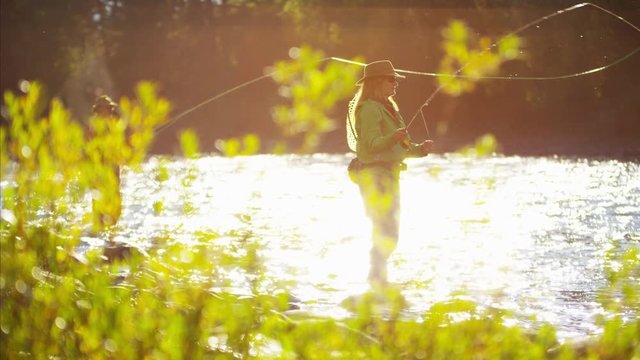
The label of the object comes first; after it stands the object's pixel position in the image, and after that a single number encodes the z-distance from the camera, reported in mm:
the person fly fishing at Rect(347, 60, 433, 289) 18141
